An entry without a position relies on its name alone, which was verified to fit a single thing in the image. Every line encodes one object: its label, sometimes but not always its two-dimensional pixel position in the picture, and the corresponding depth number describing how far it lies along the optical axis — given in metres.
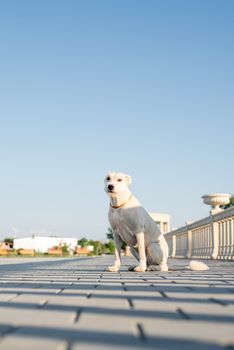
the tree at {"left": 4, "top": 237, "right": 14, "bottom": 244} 98.38
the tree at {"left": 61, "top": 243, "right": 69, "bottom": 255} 51.51
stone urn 14.16
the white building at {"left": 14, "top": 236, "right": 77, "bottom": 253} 70.62
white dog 6.79
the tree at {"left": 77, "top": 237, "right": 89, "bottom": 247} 94.72
